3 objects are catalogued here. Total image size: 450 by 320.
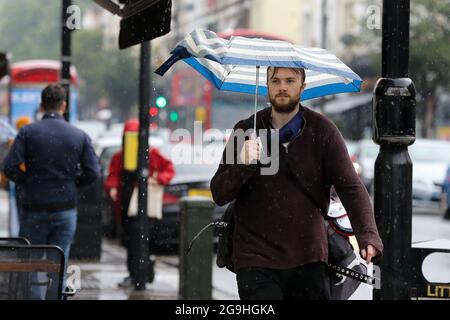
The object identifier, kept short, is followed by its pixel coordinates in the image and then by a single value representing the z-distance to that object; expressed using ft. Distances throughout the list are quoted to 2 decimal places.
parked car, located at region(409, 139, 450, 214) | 87.51
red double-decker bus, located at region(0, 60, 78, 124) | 96.78
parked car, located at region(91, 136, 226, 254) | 52.90
